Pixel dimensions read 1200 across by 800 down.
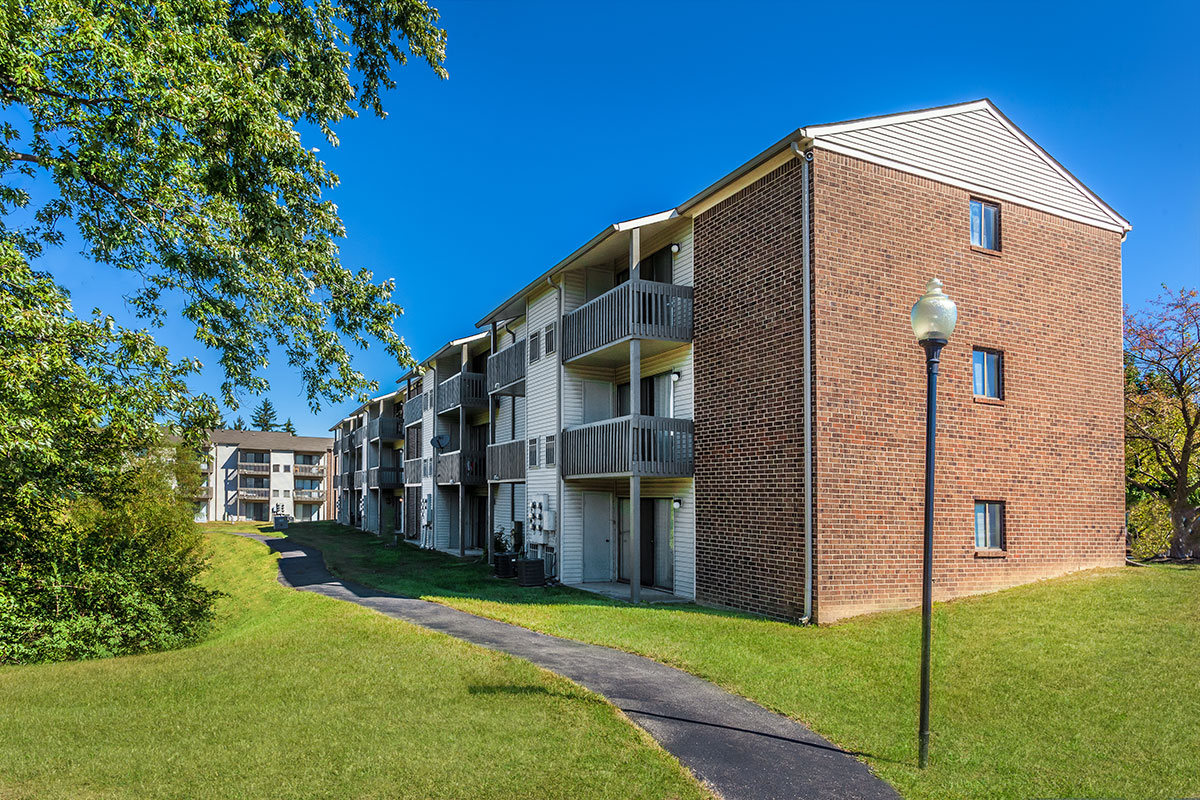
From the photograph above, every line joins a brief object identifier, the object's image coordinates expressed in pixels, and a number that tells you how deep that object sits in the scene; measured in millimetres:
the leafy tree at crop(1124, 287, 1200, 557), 20969
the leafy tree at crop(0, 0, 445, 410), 8305
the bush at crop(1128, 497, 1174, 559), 29484
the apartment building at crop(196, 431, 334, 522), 68688
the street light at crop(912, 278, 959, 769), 6629
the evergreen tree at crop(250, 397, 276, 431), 129075
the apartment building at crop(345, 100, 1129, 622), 13562
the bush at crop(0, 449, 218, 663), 12625
